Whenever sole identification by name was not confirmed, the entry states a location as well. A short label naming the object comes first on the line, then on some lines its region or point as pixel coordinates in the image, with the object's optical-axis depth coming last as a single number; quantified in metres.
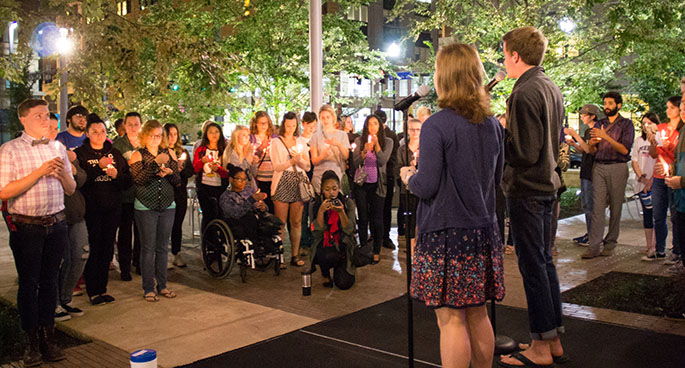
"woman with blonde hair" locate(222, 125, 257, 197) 9.02
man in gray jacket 4.52
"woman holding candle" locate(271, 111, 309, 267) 8.90
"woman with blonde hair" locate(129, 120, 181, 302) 7.07
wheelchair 8.16
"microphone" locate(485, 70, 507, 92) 4.31
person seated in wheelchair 8.26
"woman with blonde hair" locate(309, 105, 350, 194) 9.09
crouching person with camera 7.65
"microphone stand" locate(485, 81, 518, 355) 5.12
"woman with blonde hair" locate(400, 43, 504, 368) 3.76
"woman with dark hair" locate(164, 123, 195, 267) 8.83
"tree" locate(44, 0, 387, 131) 6.24
